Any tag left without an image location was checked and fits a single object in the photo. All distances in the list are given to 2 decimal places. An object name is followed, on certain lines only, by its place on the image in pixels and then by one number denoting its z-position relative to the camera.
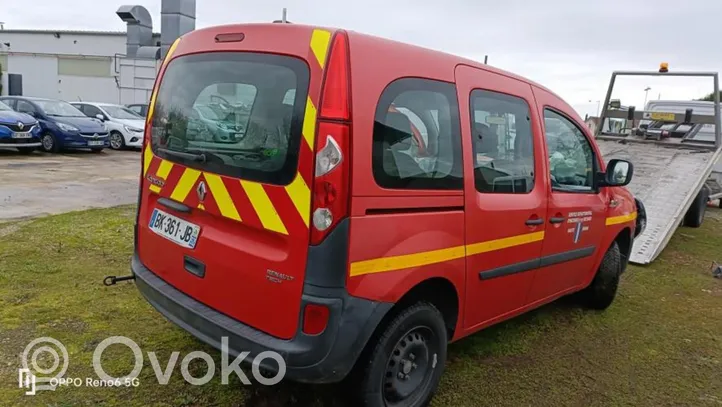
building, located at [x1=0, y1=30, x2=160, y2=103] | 29.30
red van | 2.24
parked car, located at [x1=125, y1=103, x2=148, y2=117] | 19.47
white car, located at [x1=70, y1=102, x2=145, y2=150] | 15.55
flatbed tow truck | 6.88
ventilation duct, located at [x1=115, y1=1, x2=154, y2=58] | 22.38
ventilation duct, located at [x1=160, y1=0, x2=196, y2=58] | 16.89
